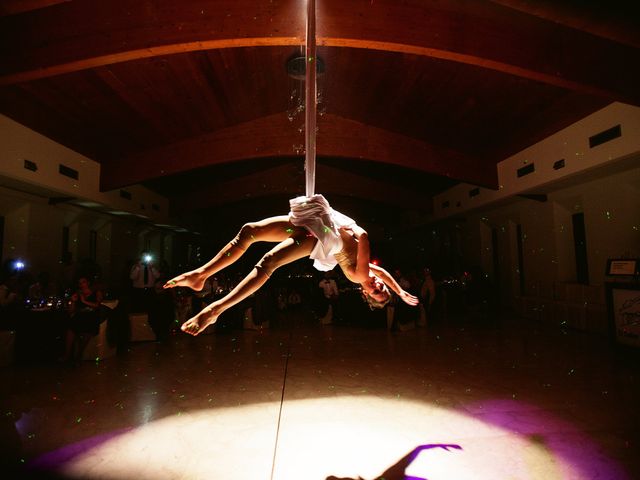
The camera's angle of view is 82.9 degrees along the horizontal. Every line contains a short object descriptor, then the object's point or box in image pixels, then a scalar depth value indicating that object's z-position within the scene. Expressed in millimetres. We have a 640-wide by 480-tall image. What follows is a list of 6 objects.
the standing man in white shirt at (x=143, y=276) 7383
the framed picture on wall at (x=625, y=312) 4434
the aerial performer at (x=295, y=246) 2074
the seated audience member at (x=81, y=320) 4473
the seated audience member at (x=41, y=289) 4972
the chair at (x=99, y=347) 4547
